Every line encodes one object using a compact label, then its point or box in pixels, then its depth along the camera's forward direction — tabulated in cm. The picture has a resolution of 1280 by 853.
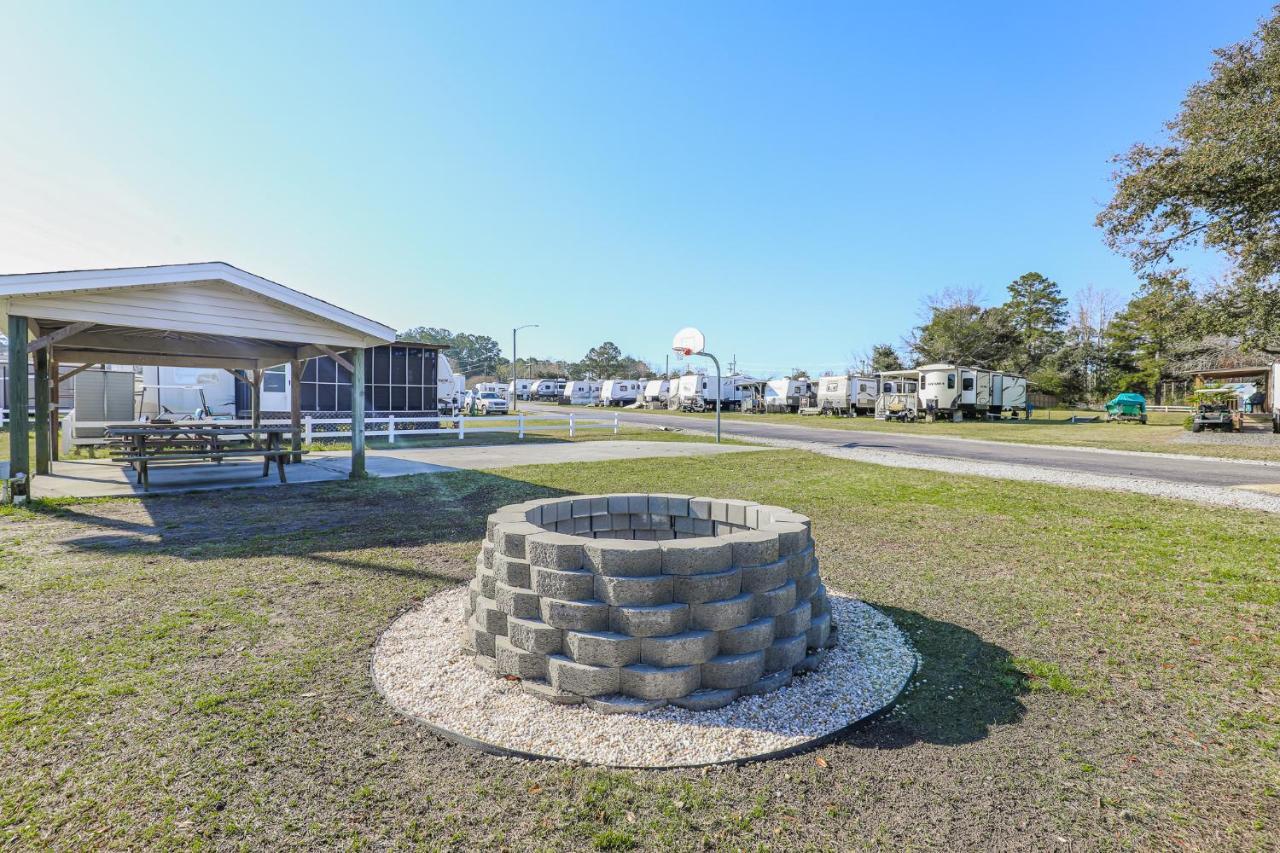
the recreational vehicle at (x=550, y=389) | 6159
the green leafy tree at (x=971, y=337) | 4697
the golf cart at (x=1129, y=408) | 3061
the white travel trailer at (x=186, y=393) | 1970
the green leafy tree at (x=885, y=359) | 5256
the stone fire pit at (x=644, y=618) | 282
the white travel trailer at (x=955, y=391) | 2986
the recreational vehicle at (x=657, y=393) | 4553
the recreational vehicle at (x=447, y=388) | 2617
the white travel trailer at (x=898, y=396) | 3098
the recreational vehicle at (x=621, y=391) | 5069
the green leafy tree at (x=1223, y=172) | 1340
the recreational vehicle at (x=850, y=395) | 3412
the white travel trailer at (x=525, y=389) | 6438
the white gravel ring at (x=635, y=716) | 250
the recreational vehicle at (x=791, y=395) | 3856
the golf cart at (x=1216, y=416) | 1972
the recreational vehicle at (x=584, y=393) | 5481
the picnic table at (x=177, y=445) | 852
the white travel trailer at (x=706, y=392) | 4078
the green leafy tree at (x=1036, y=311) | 4896
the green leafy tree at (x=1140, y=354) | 4109
